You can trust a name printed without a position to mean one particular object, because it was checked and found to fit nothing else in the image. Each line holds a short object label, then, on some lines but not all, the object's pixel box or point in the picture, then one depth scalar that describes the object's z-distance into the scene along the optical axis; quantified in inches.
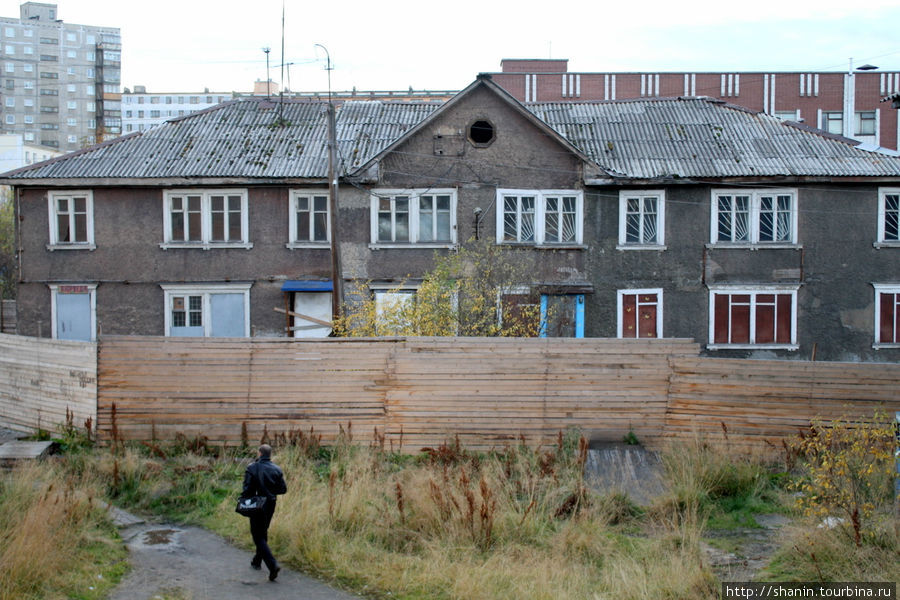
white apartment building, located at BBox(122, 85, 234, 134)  4028.1
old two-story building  820.6
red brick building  1798.7
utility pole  674.8
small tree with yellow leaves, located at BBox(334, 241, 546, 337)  610.5
